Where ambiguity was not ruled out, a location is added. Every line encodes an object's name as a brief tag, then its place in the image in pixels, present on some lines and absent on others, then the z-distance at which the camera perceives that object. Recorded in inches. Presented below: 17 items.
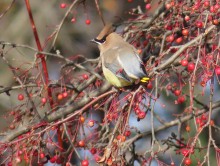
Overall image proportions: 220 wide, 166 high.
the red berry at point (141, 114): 259.6
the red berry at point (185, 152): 251.1
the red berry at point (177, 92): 319.9
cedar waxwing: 283.3
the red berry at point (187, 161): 254.2
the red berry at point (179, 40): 325.1
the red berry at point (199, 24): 293.2
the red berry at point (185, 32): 312.0
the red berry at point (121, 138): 238.8
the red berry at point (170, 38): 317.7
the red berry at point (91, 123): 281.9
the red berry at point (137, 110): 258.6
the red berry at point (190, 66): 278.8
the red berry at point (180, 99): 321.1
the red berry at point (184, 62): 280.7
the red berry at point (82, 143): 300.9
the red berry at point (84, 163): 285.7
